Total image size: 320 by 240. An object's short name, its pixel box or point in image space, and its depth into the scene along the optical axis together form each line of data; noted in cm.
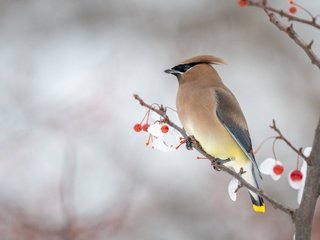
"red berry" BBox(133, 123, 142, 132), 541
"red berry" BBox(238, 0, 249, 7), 380
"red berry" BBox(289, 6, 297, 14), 414
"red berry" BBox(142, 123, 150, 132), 541
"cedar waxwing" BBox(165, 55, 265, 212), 641
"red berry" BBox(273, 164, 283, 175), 445
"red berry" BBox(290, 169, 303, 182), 432
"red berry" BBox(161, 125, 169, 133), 530
